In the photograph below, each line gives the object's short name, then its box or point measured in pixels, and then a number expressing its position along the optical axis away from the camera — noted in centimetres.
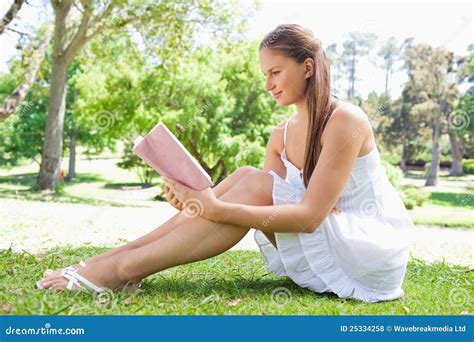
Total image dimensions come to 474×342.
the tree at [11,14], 907
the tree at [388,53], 1437
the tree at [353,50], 1252
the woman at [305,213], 230
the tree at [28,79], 1051
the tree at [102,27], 1090
